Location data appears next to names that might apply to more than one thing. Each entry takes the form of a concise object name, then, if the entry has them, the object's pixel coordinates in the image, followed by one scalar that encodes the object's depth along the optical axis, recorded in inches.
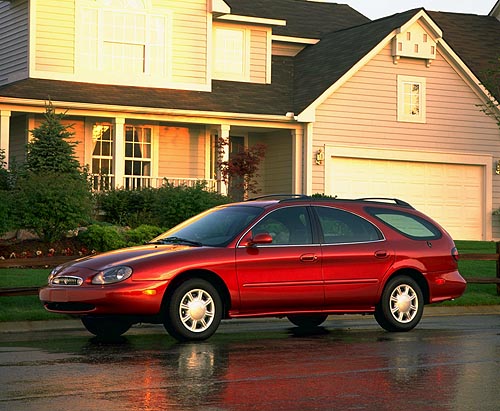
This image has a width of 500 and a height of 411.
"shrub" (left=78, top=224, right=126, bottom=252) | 890.7
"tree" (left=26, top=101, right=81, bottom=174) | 1063.0
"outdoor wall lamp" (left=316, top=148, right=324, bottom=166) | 1254.9
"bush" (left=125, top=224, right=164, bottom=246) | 907.2
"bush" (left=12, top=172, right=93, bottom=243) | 906.1
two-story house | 1170.0
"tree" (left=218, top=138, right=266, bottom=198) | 1193.6
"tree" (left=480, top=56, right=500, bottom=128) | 1290.6
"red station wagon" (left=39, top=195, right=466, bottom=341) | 501.4
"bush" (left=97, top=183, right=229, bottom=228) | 1007.6
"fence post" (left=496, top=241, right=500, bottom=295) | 772.6
